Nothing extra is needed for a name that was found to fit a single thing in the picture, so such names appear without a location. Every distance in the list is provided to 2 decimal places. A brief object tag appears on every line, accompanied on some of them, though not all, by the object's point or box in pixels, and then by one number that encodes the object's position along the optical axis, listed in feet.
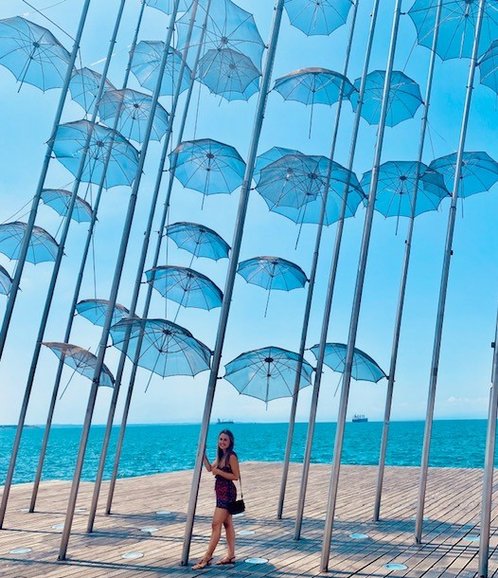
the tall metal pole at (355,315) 26.76
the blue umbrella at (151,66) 47.79
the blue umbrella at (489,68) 35.76
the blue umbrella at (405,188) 39.45
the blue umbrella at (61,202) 48.37
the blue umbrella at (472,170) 43.27
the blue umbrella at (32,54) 39.42
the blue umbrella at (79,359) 32.99
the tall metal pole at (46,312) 35.68
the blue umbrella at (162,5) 50.07
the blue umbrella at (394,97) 45.63
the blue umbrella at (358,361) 42.68
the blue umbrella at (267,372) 36.73
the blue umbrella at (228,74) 39.47
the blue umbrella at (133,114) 43.70
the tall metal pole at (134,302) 34.76
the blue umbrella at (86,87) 47.09
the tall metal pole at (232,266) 27.04
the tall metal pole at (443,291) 32.40
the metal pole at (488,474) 25.03
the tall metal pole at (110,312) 28.17
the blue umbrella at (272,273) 46.84
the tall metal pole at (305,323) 38.65
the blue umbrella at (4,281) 38.14
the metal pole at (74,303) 40.60
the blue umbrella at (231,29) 41.27
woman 26.63
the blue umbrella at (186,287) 42.37
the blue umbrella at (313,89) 41.39
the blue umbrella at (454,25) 39.09
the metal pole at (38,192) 32.89
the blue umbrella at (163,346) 30.93
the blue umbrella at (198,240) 44.47
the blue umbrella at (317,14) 43.01
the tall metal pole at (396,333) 38.41
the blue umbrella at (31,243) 43.60
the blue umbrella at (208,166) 41.37
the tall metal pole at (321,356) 32.37
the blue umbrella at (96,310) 44.37
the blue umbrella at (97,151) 38.47
